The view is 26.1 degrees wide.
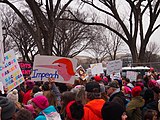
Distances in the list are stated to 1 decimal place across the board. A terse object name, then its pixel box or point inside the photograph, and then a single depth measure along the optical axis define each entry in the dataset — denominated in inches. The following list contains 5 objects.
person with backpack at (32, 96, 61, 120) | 175.2
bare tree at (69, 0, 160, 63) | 1002.1
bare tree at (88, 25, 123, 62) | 2036.5
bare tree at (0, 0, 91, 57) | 693.9
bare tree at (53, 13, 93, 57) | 1715.1
